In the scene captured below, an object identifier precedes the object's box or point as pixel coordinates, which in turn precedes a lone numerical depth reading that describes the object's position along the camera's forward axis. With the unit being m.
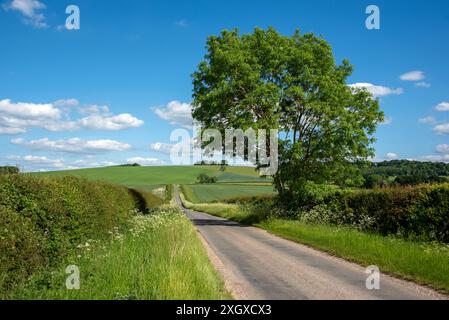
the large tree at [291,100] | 32.50
